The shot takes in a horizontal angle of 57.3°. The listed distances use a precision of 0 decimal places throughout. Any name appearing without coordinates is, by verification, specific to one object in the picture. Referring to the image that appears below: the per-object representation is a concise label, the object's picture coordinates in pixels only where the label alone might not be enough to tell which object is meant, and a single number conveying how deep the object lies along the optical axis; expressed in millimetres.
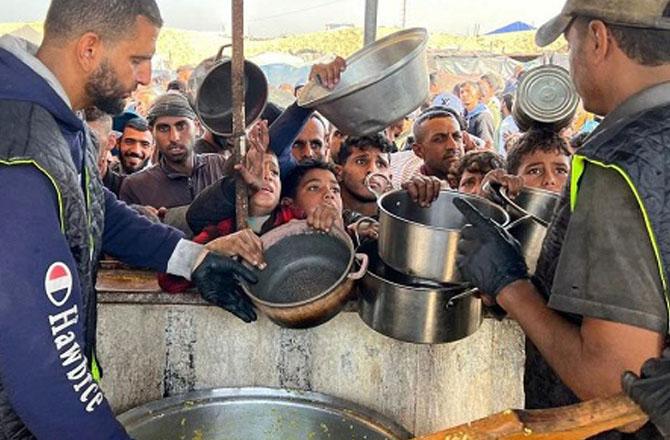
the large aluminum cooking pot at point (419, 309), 1888
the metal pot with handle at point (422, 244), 1746
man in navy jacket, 1206
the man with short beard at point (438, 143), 4273
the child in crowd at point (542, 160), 3059
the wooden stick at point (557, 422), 1089
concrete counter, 2541
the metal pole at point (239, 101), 1984
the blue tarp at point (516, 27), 15781
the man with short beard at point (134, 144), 4852
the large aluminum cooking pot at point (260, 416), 2186
